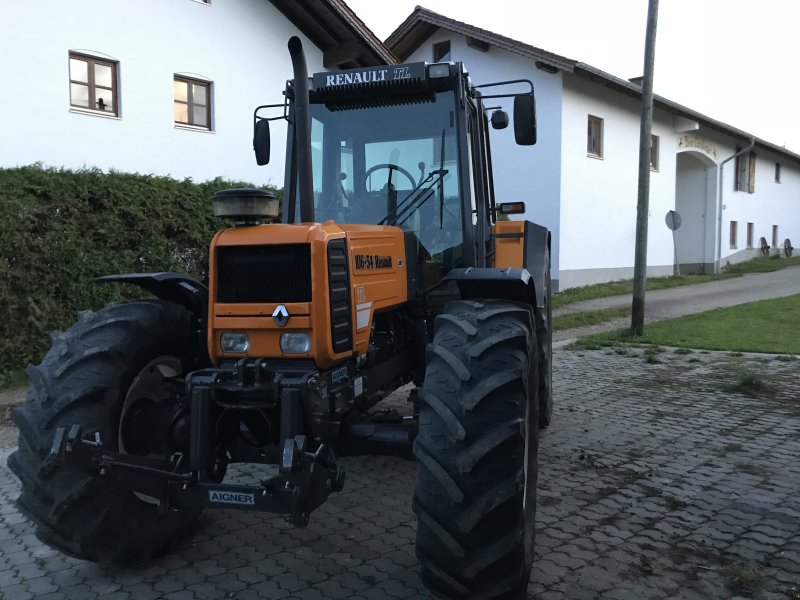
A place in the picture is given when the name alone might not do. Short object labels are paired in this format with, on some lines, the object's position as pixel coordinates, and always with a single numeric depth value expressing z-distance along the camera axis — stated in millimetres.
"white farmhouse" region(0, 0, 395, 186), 11000
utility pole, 10734
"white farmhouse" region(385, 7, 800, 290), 17016
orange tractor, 2777
